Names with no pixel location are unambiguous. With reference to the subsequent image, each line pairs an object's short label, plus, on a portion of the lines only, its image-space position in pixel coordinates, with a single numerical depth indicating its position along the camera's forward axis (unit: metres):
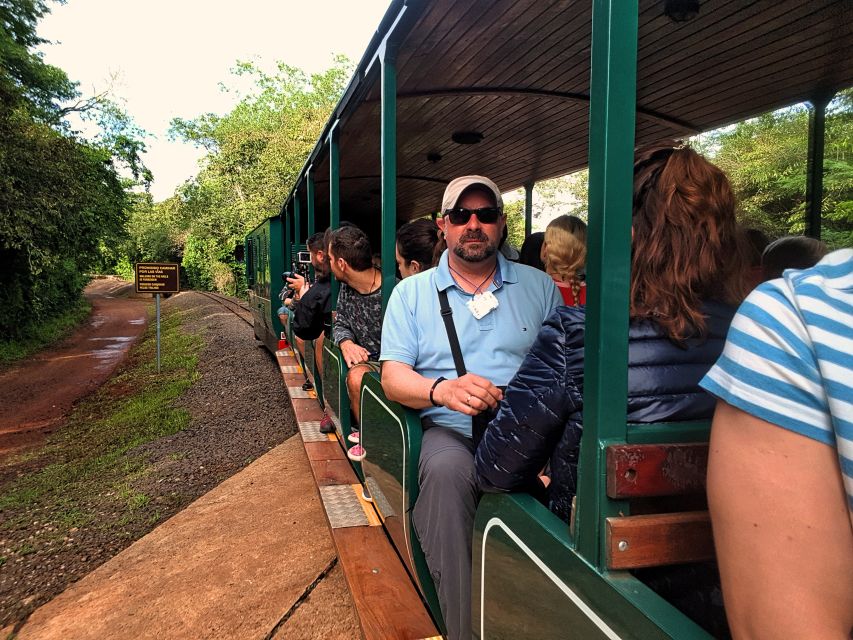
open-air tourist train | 1.03
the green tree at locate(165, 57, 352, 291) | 26.48
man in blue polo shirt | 1.82
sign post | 12.07
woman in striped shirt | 0.64
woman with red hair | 1.16
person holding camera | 4.66
